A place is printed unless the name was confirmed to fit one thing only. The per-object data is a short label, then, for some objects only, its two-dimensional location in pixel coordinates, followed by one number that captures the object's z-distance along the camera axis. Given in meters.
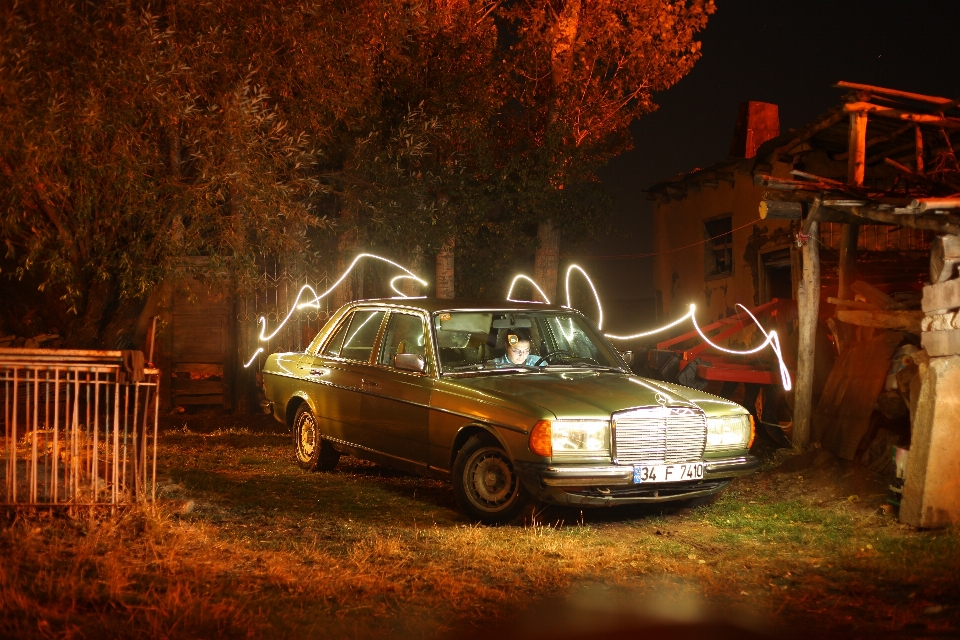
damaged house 7.35
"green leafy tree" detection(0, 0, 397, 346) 9.79
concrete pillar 7.23
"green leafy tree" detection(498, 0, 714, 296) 17.22
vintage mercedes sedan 7.06
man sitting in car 8.52
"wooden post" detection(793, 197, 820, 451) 10.62
